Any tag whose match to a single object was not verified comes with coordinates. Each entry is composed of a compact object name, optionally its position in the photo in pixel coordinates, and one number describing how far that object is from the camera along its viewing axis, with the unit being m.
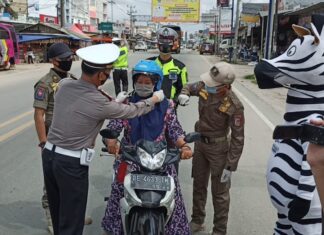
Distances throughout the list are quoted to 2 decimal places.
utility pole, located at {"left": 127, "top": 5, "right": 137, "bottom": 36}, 110.75
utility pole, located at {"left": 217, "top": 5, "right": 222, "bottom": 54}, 61.03
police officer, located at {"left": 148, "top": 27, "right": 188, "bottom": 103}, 5.45
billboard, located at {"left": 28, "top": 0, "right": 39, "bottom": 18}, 67.50
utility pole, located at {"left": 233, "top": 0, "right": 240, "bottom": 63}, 35.71
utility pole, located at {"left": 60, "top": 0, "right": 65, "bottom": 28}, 42.77
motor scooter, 3.21
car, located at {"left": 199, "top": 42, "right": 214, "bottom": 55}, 67.38
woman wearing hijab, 3.63
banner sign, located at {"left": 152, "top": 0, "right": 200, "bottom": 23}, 53.44
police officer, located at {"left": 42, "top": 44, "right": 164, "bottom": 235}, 3.14
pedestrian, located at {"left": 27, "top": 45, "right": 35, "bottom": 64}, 34.03
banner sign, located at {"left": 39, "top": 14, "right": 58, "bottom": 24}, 57.35
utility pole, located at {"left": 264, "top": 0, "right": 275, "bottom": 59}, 19.68
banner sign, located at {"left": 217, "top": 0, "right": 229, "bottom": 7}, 59.09
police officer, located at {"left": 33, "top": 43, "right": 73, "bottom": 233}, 4.18
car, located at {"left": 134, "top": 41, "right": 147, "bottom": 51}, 69.44
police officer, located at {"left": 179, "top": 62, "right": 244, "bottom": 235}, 3.94
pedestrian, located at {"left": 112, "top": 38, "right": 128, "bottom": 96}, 12.52
